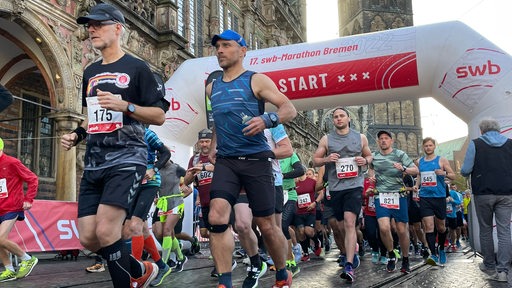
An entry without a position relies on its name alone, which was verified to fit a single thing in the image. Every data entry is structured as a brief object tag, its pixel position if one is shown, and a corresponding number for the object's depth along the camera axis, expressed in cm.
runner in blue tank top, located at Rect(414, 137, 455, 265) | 921
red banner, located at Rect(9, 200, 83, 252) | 966
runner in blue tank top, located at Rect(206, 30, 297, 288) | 419
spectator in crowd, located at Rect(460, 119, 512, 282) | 688
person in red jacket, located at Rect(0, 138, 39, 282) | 716
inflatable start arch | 1023
